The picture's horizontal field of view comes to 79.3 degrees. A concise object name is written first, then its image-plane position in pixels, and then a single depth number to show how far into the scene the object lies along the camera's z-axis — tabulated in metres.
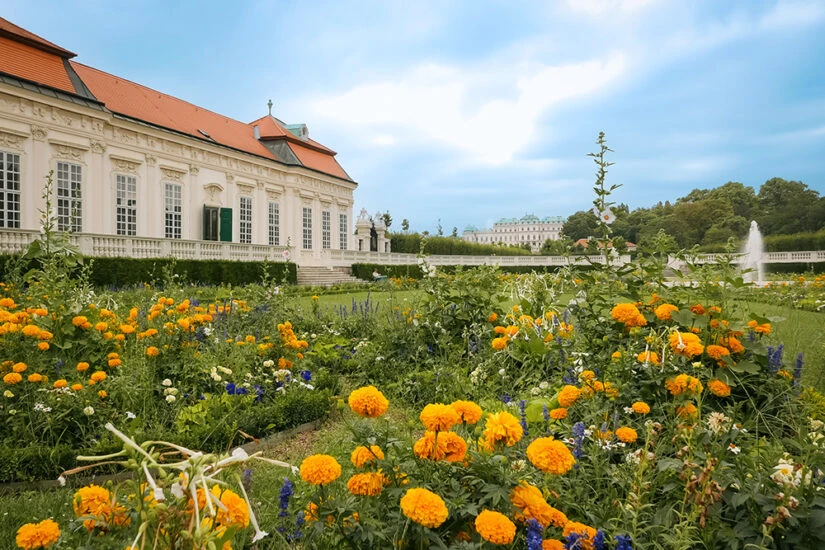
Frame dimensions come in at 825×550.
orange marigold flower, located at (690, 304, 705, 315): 3.23
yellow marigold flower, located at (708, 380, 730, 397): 2.53
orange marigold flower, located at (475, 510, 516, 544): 1.16
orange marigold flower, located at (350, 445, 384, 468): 1.47
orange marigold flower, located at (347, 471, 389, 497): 1.38
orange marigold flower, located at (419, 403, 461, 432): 1.37
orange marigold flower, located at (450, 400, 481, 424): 1.50
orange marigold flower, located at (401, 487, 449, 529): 1.14
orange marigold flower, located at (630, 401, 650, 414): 2.16
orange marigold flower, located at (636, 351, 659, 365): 2.68
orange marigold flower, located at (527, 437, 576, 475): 1.35
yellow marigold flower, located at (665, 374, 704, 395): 2.17
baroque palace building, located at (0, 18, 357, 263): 16.08
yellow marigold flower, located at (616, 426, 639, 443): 1.86
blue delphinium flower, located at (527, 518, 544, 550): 1.21
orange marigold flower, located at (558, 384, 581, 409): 2.19
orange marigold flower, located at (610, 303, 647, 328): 2.89
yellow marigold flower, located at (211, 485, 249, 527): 0.98
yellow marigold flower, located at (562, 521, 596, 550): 1.34
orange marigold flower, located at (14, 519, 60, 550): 1.00
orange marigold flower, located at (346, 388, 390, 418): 1.51
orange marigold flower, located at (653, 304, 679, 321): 3.05
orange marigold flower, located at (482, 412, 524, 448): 1.43
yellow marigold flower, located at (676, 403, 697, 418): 2.05
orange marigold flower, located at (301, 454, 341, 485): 1.28
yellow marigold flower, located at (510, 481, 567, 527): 1.35
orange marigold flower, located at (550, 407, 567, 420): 2.24
